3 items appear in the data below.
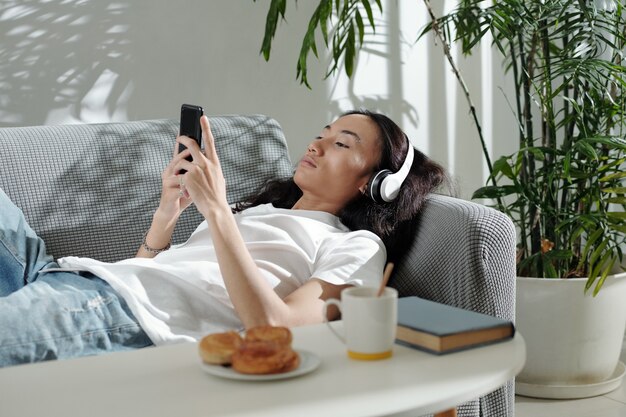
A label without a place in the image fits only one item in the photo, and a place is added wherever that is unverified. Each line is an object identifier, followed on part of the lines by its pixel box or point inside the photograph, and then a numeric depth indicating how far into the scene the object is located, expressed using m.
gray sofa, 1.72
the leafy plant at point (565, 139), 2.26
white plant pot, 2.41
